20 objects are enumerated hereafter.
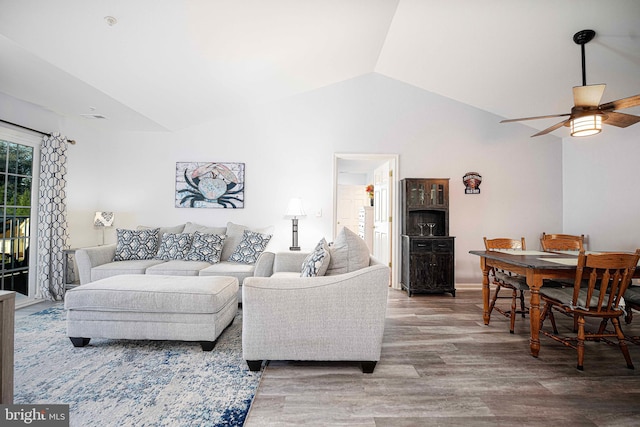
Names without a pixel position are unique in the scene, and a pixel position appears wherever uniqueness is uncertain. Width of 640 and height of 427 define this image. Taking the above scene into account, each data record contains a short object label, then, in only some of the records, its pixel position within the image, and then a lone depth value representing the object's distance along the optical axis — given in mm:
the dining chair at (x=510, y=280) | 2914
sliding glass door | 3561
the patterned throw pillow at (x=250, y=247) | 3975
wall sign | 4793
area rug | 1661
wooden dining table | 2377
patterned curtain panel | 3826
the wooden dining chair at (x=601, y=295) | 2150
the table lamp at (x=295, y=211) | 4477
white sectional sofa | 3596
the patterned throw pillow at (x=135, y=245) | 4000
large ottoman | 2438
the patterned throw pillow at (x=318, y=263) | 2301
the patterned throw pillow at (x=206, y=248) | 3998
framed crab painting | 4770
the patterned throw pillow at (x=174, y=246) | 4027
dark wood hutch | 4395
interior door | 5031
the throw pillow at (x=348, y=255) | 2412
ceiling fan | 2400
